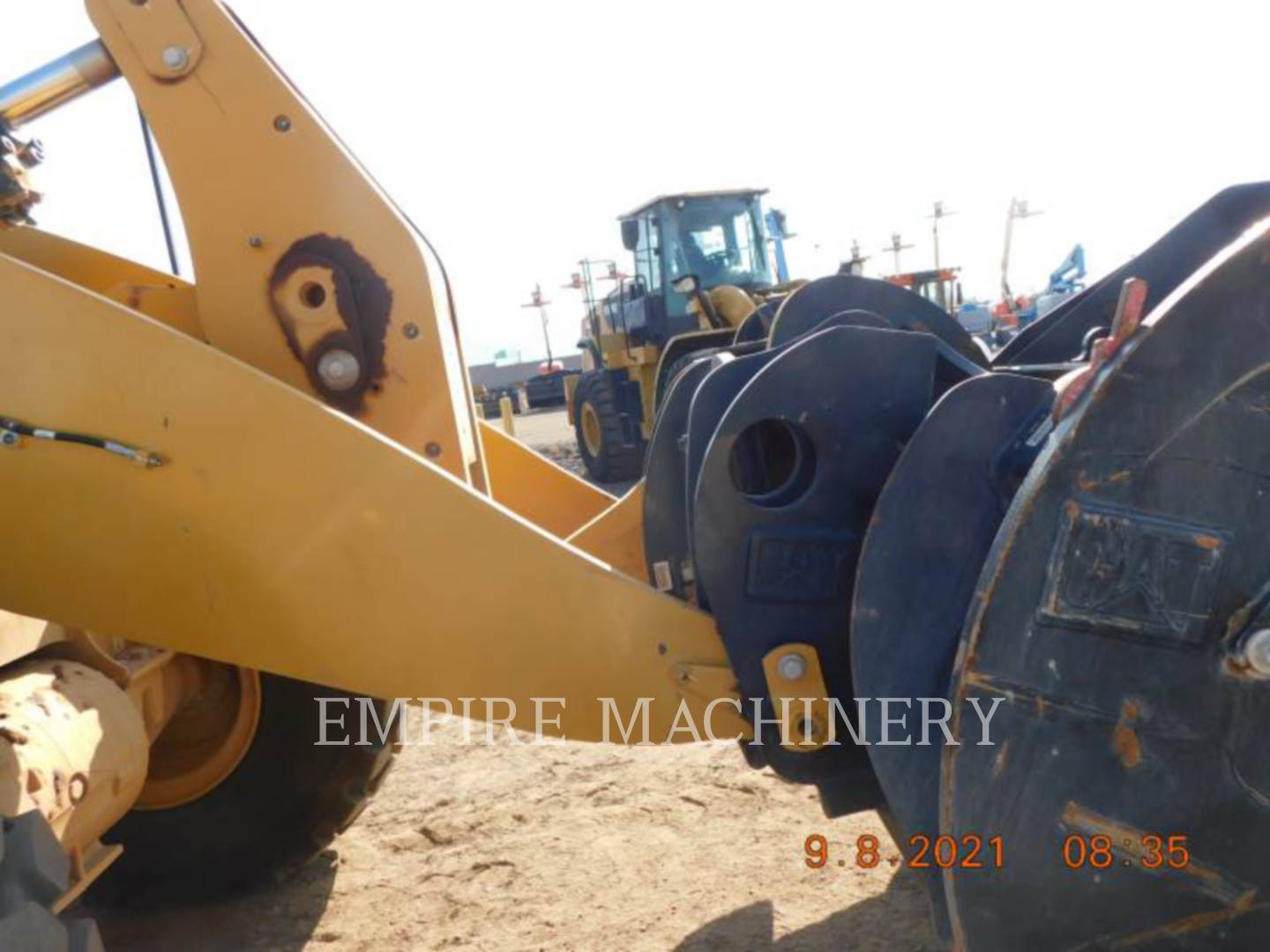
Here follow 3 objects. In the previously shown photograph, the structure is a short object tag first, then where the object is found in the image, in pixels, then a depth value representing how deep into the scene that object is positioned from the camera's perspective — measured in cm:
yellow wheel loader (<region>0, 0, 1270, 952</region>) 144
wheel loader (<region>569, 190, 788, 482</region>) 1164
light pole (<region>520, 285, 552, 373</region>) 4069
